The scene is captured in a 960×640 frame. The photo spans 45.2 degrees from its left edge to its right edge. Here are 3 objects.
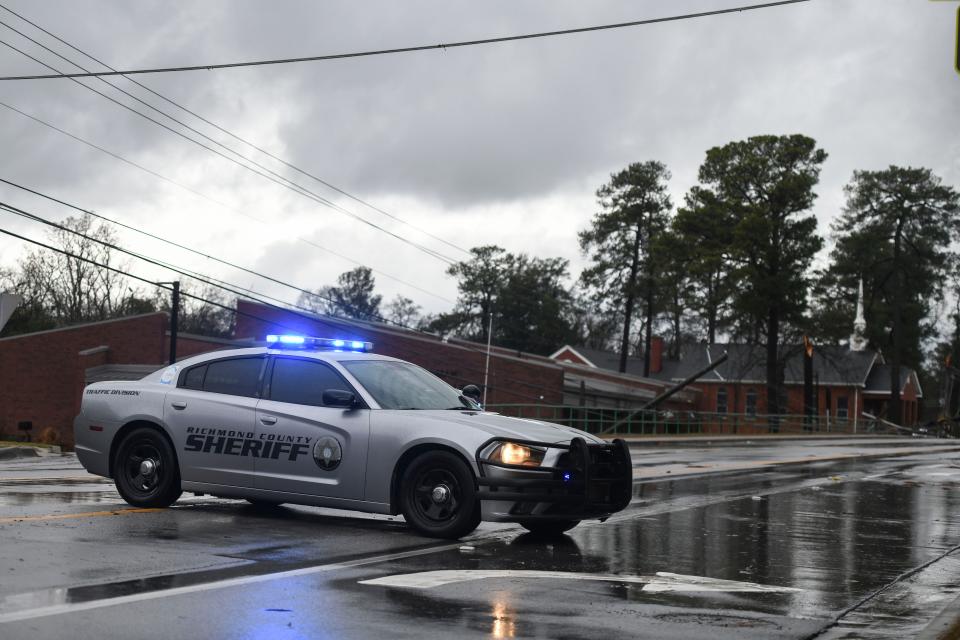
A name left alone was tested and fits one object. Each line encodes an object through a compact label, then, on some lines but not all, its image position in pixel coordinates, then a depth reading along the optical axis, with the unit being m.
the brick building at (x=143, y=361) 50.53
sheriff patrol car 8.95
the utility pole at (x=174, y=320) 41.64
